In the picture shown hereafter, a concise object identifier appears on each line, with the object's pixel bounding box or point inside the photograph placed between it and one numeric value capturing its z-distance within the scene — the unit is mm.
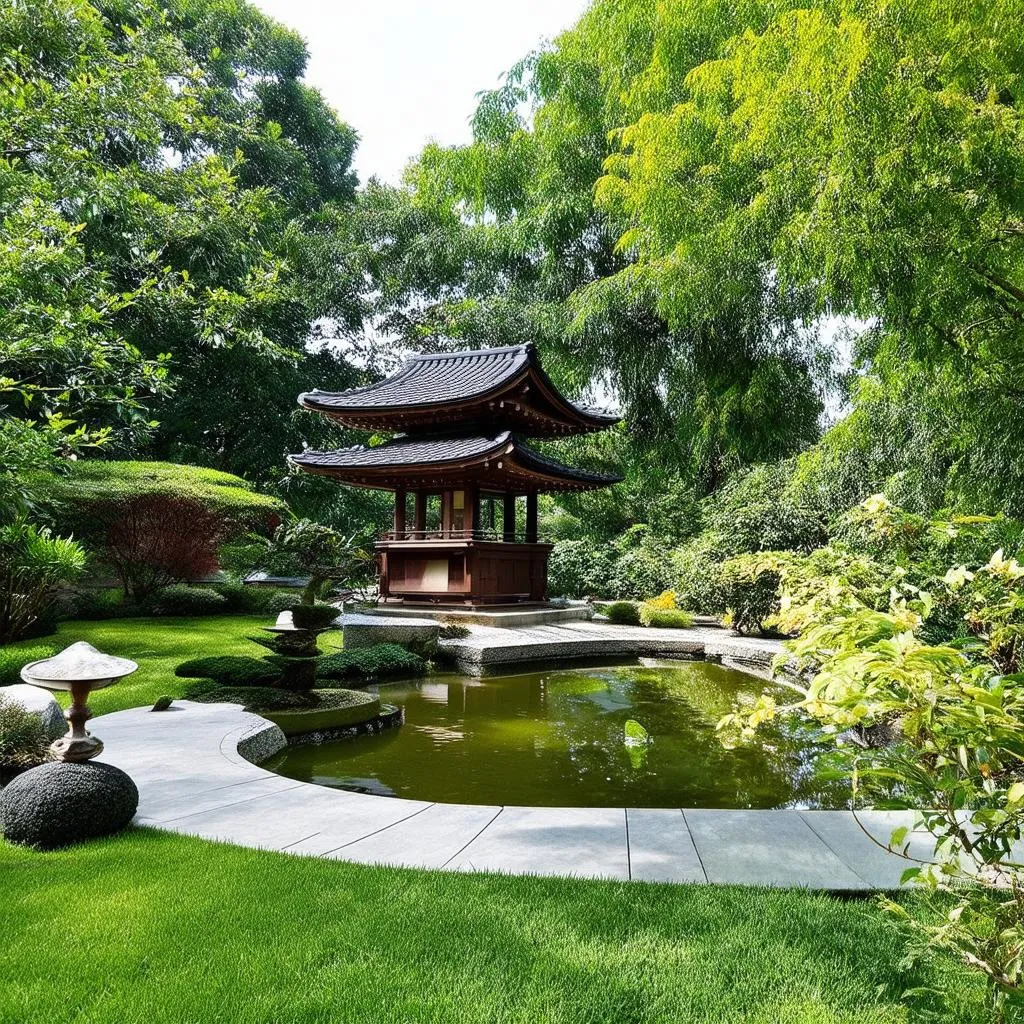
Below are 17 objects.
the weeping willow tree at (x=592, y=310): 16359
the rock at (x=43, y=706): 4684
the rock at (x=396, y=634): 10000
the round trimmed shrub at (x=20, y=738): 4402
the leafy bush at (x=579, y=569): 18656
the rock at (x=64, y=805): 3275
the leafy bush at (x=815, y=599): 2236
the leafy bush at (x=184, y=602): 13711
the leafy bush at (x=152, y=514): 12508
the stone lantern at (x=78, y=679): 3475
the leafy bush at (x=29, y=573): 8688
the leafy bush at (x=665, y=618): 13227
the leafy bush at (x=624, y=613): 13961
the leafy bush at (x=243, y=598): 14844
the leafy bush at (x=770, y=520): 13078
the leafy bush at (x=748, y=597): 11711
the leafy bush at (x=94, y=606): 12531
